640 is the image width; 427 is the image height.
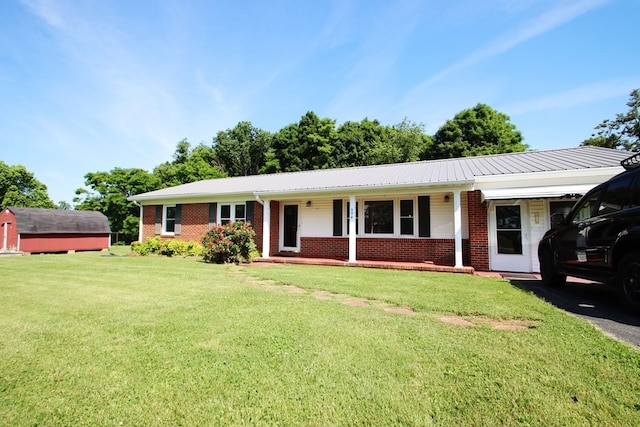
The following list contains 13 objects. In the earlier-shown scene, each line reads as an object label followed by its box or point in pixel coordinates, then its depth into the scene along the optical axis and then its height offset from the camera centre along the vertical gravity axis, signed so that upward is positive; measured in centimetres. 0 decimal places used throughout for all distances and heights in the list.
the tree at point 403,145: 3000 +874
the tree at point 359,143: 3177 +928
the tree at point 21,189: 4093 +571
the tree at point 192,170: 3198 +641
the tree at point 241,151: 4031 +1039
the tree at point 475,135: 2854 +910
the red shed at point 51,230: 1988 -15
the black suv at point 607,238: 422 -18
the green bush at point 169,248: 1412 -95
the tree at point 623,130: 2427 +822
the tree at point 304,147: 3322 +927
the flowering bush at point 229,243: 1141 -60
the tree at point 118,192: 2934 +369
